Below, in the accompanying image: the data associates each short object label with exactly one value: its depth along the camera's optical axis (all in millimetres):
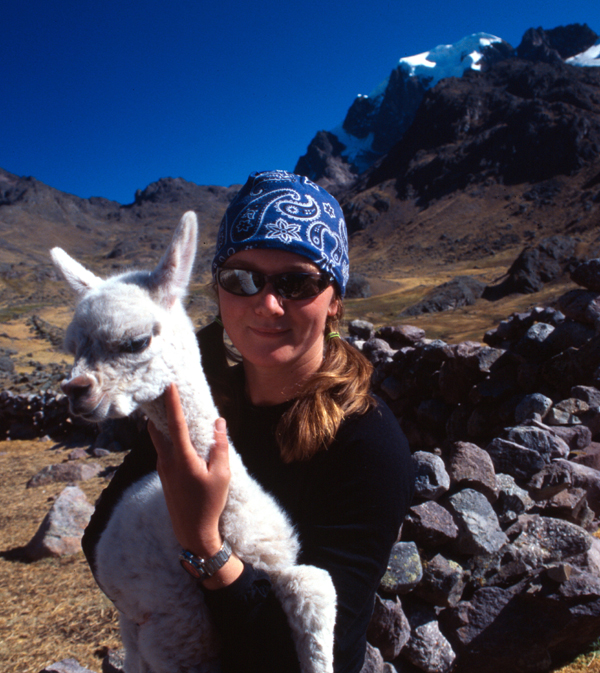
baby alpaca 1246
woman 1262
